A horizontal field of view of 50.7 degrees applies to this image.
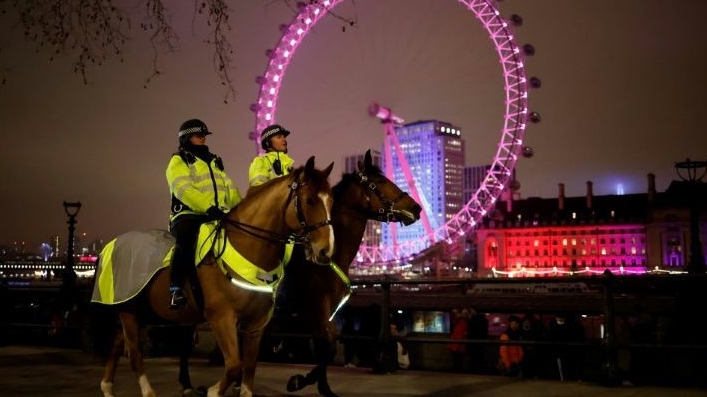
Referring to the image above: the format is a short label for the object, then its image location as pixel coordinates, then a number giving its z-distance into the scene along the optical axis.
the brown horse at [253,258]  5.77
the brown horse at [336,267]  7.04
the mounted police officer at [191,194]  6.16
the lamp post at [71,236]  20.59
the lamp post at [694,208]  16.77
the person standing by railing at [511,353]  11.48
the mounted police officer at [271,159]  7.36
